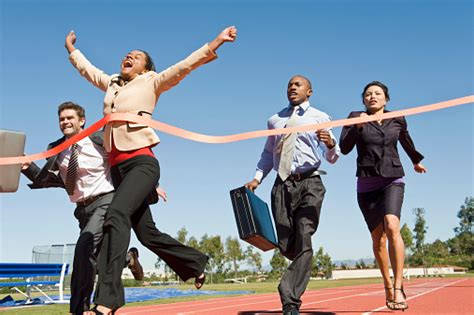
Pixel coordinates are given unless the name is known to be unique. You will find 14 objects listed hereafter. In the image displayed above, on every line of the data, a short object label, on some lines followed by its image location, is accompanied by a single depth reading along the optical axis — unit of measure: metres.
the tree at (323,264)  73.44
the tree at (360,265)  82.41
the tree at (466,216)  110.38
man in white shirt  4.71
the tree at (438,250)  84.35
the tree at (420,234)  71.50
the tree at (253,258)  66.62
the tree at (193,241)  65.91
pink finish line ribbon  4.61
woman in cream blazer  3.96
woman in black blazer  5.78
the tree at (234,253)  66.12
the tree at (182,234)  64.88
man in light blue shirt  5.07
